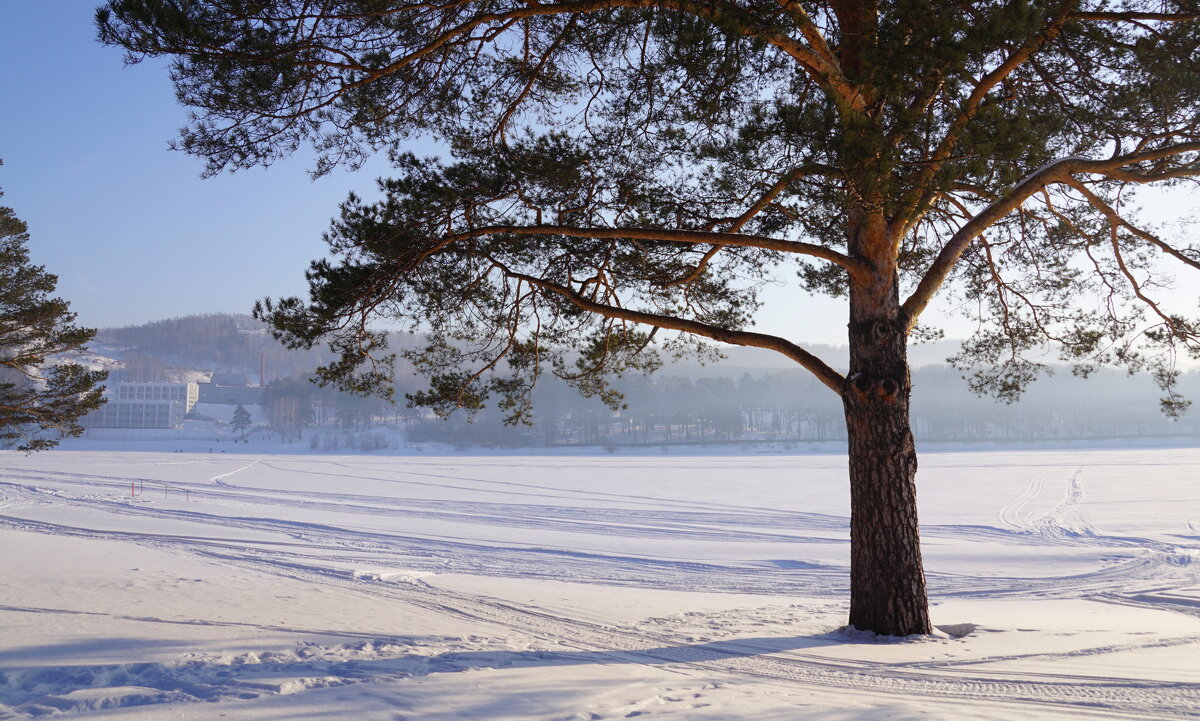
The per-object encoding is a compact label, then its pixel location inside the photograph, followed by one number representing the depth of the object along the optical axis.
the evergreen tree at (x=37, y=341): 16.53
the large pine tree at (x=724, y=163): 5.11
